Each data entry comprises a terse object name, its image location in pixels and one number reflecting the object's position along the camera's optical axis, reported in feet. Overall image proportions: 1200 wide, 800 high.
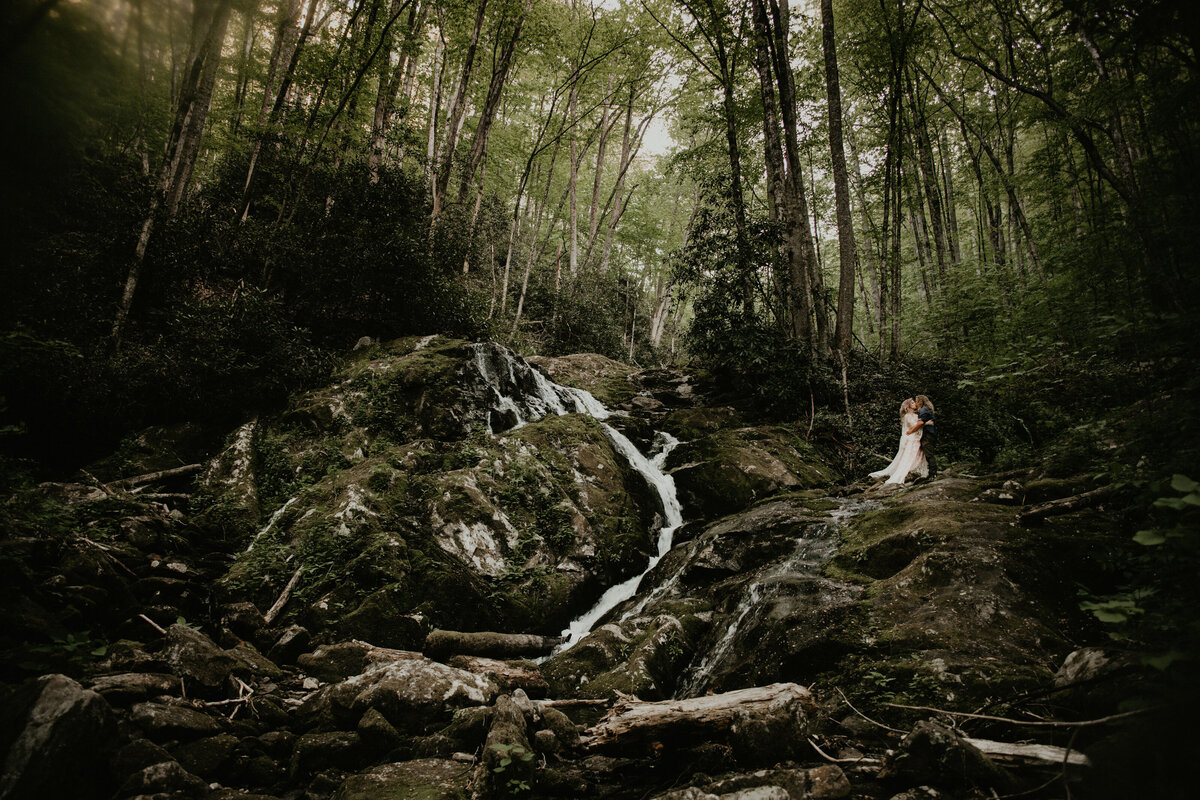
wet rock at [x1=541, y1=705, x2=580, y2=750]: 12.91
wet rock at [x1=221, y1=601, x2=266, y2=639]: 17.06
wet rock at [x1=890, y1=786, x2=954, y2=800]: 7.75
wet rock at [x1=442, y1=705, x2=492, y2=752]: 12.46
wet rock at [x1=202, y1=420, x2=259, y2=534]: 22.38
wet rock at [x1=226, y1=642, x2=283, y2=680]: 14.66
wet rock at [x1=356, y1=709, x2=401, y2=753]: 12.37
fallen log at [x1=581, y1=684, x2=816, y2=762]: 9.94
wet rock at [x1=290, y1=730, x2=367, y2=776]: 11.85
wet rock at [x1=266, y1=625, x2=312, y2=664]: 16.46
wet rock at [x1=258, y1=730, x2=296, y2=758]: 12.37
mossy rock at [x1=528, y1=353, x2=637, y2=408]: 50.06
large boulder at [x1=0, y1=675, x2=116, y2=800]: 8.43
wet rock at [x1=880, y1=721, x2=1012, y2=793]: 7.69
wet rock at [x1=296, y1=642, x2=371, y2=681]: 16.12
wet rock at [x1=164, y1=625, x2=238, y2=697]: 13.44
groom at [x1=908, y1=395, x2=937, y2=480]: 28.60
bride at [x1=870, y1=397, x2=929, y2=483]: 28.71
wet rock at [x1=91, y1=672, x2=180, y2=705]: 11.78
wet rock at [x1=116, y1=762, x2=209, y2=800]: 9.31
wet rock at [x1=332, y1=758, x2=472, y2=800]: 10.30
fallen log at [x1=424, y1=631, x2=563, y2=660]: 18.03
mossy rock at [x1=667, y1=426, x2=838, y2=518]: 30.73
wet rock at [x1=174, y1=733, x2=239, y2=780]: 10.96
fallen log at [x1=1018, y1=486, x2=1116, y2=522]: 14.57
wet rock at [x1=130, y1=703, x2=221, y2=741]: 11.34
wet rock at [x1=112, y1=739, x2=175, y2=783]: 9.74
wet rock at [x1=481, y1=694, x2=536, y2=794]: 10.05
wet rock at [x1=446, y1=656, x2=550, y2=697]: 15.83
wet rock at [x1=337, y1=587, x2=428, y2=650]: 17.97
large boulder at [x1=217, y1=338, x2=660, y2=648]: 19.26
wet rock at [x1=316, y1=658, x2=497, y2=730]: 13.21
